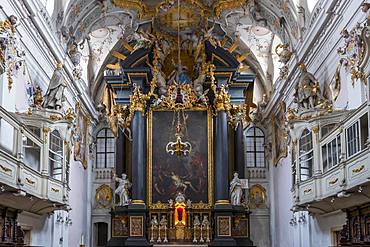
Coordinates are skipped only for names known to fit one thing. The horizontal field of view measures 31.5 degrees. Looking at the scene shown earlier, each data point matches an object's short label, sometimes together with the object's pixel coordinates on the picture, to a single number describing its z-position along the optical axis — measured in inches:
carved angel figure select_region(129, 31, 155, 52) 1056.8
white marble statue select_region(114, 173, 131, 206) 1000.9
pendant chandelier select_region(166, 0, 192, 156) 983.6
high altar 990.4
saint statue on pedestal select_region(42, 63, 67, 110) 738.8
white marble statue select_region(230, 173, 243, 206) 999.0
